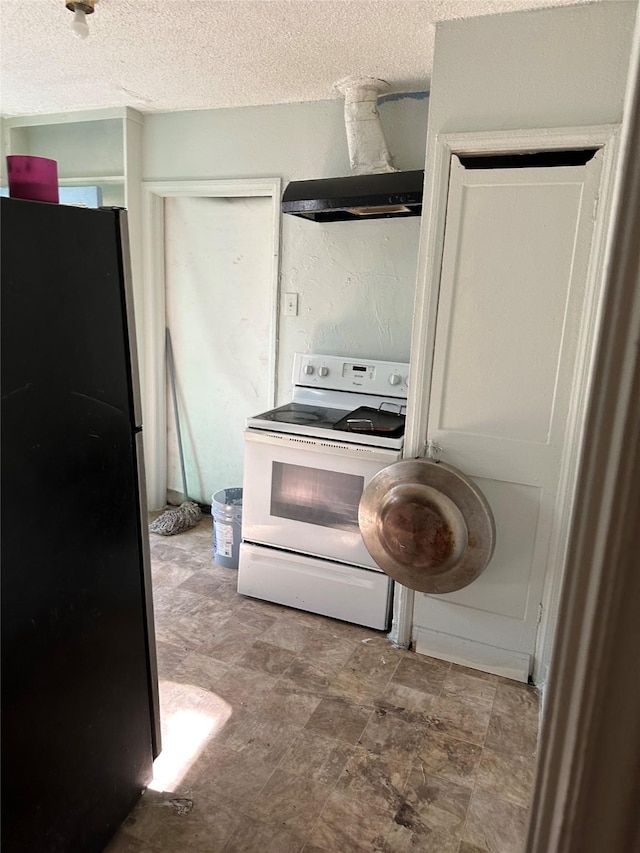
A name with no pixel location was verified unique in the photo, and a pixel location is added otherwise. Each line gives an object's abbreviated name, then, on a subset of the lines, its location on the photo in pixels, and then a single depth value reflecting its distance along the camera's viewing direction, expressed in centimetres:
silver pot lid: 218
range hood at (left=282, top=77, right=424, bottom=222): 244
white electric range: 256
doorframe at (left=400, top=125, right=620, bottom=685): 195
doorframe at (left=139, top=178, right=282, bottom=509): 320
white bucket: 312
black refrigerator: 119
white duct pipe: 264
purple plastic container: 123
